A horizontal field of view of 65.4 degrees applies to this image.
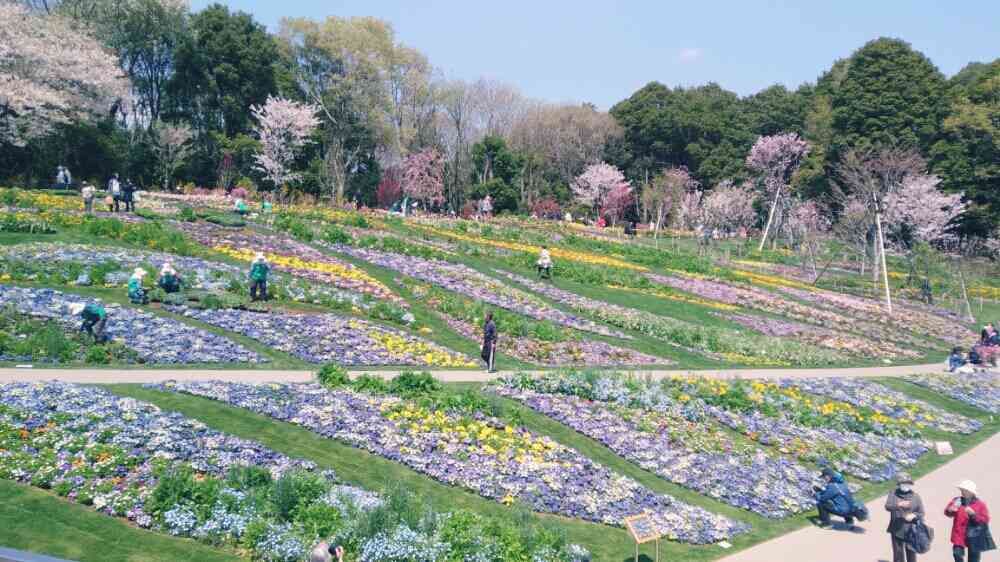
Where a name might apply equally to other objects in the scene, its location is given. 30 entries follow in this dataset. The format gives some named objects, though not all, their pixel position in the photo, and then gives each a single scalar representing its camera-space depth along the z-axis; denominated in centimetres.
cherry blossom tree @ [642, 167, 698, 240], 6912
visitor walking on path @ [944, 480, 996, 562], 1130
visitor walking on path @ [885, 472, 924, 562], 1162
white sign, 1859
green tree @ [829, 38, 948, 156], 6588
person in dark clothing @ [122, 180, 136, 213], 3569
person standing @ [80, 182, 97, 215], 3369
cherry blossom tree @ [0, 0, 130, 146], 4706
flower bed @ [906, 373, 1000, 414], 2439
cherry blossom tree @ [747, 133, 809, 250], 7925
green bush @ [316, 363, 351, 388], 1737
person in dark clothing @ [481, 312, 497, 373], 2114
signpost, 1146
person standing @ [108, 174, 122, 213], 3506
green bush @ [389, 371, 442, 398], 1693
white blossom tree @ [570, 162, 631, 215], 8211
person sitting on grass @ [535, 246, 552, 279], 3517
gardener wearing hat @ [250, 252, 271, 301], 2412
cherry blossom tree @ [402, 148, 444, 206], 6938
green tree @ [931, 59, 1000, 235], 6231
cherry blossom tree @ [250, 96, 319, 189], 6269
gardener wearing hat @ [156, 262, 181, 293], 2352
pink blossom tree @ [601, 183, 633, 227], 7756
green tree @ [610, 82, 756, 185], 8944
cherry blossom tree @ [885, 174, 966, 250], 5872
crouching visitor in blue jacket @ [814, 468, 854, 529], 1394
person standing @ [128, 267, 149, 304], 2247
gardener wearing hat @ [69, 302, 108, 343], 1892
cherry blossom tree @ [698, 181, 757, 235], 6536
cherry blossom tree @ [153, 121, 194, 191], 6144
